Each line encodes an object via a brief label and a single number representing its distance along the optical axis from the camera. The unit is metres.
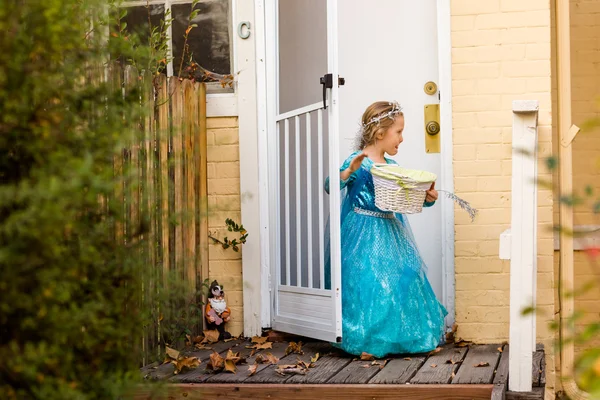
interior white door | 5.68
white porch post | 3.89
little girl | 4.93
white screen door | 4.94
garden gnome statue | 5.55
